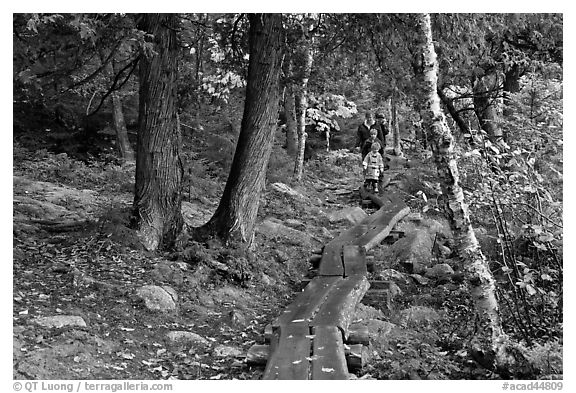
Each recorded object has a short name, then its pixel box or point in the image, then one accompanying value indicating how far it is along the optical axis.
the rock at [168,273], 7.72
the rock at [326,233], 12.21
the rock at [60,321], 5.85
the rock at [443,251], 11.55
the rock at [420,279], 9.54
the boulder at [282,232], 10.87
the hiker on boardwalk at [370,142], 15.60
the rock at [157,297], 7.11
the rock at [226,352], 6.36
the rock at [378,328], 6.79
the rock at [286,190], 14.42
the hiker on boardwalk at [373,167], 15.08
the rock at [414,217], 13.73
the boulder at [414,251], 10.28
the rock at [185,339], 6.50
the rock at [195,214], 11.15
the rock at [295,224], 12.00
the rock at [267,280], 8.81
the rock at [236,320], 7.33
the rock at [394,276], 9.45
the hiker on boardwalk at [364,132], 16.08
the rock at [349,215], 13.80
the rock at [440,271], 9.70
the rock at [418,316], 7.61
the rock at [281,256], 9.86
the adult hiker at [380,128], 16.53
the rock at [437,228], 12.63
